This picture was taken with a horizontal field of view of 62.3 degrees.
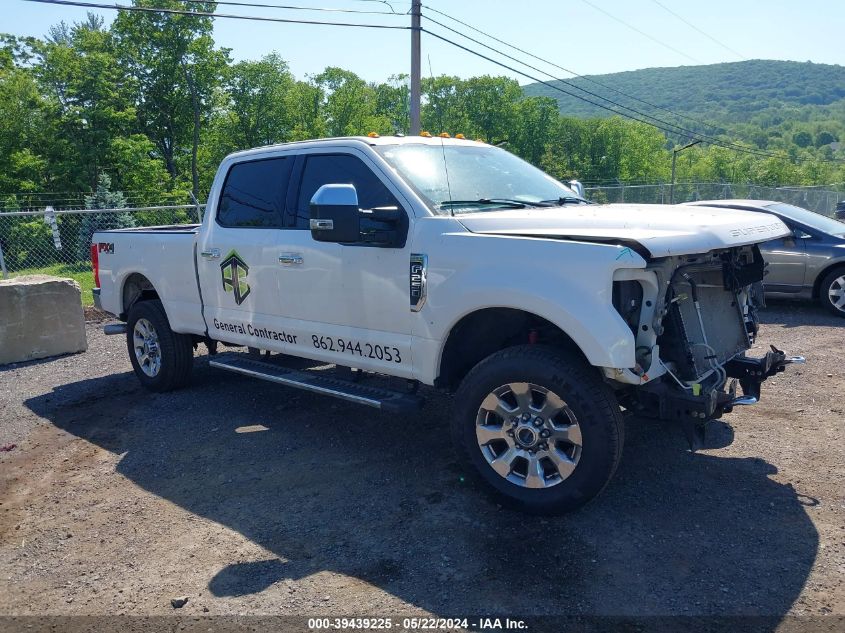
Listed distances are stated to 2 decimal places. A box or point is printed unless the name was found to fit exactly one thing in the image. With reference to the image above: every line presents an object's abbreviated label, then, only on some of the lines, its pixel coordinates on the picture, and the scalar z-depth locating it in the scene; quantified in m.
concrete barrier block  8.39
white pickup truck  3.67
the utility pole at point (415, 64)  18.27
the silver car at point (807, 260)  9.46
